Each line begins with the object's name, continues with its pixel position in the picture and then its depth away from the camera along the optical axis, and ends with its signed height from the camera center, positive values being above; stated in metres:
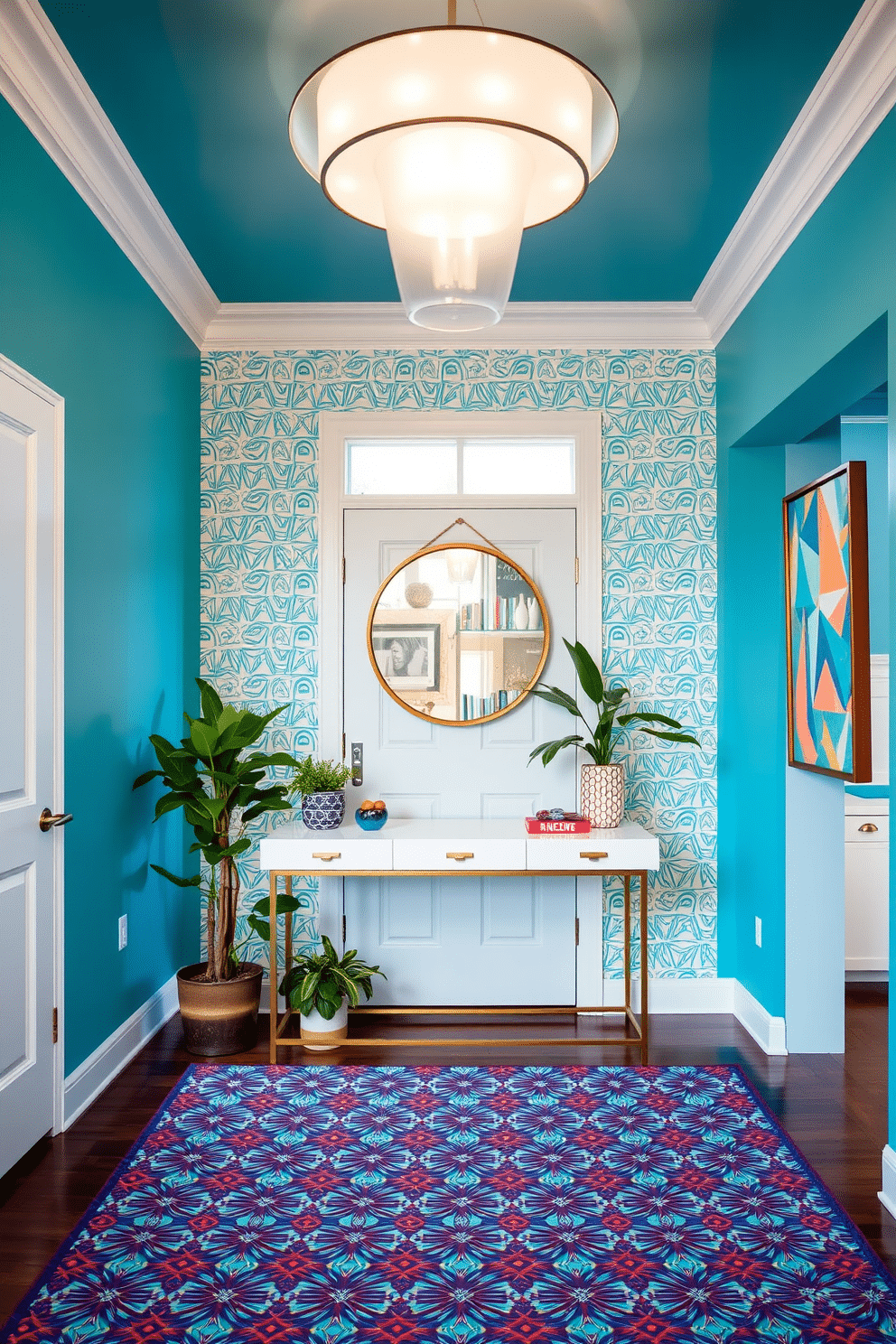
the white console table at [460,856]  3.27 -0.63
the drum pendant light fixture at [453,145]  1.67 +1.01
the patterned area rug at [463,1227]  1.92 -1.33
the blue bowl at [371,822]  3.46 -0.54
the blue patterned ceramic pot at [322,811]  3.44 -0.50
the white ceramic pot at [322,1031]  3.40 -1.31
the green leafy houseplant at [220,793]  3.26 -0.42
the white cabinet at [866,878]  4.09 -0.89
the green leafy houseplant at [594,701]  3.48 -0.10
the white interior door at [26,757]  2.37 -0.21
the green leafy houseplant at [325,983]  3.38 -1.12
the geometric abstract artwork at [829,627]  2.81 +0.16
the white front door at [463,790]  3.81 -0.47
